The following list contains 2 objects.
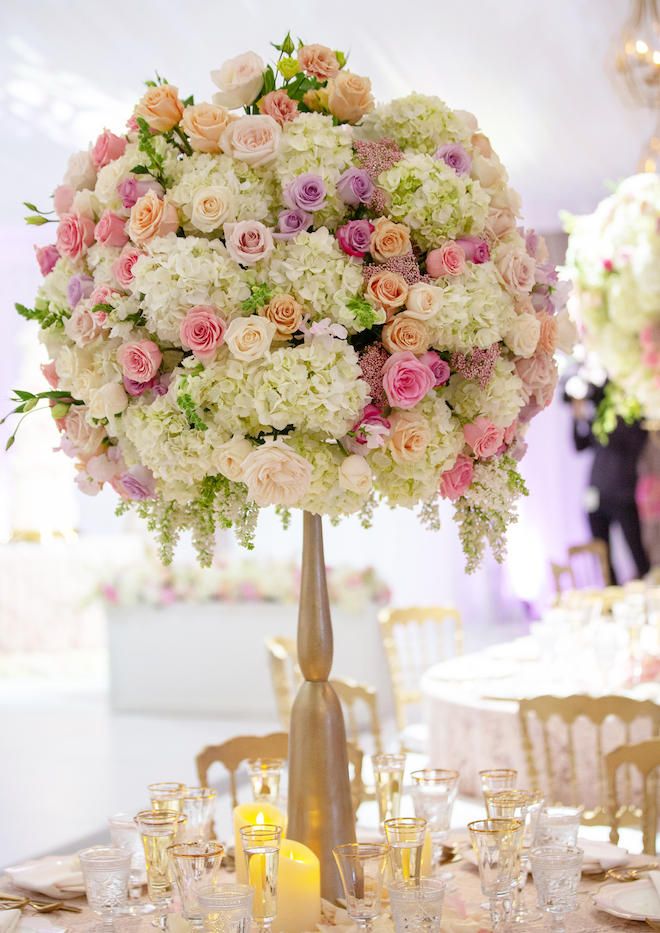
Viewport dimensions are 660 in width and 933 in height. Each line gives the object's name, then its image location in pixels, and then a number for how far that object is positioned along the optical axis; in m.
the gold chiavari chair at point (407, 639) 4.86
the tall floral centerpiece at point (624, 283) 4.70
